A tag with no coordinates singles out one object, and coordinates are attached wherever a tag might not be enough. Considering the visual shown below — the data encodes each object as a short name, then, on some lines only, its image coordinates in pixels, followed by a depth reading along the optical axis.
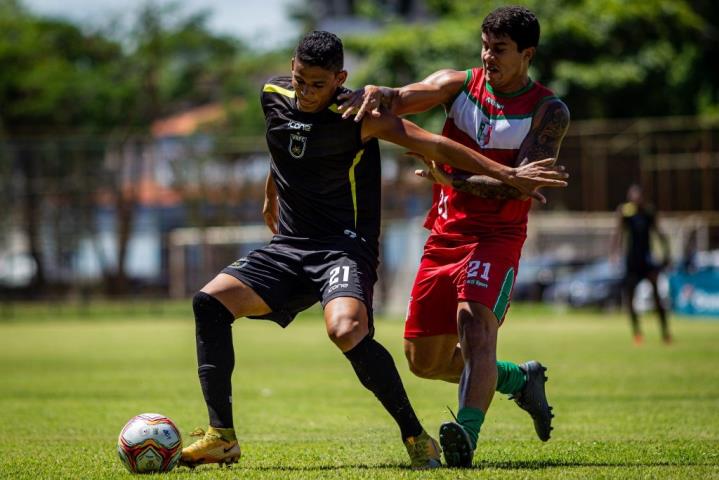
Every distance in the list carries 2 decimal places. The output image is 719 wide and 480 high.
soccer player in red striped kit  13.84
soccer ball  12.96
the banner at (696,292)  56.03
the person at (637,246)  38.81
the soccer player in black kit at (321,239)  13.14
